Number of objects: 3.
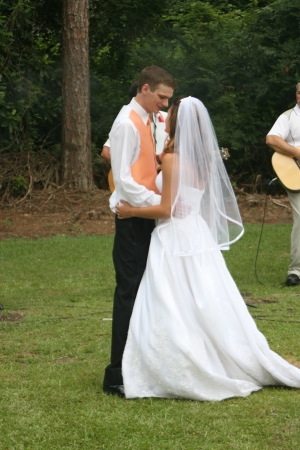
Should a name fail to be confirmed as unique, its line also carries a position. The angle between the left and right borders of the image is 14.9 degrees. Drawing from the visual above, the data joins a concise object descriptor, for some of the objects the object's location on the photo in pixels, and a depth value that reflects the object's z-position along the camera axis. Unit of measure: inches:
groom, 280.2
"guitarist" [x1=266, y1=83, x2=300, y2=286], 499.1
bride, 274.8
